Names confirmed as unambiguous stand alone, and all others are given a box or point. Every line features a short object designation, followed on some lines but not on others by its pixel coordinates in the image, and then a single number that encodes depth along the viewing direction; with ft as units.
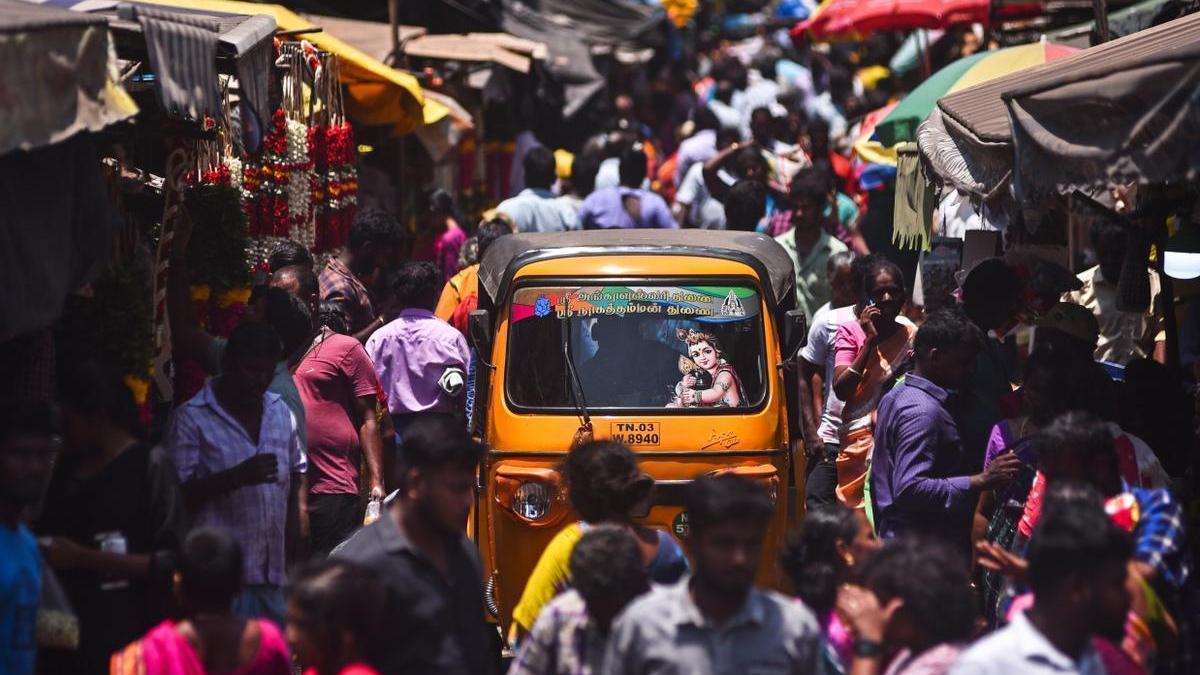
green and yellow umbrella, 72.28
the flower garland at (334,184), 70.79
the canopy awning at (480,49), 98.89
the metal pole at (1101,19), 67.31
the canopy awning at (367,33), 95.40
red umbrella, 92.02
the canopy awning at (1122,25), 86.63
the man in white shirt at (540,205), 85.30
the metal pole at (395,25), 91.45
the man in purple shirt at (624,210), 87.71
